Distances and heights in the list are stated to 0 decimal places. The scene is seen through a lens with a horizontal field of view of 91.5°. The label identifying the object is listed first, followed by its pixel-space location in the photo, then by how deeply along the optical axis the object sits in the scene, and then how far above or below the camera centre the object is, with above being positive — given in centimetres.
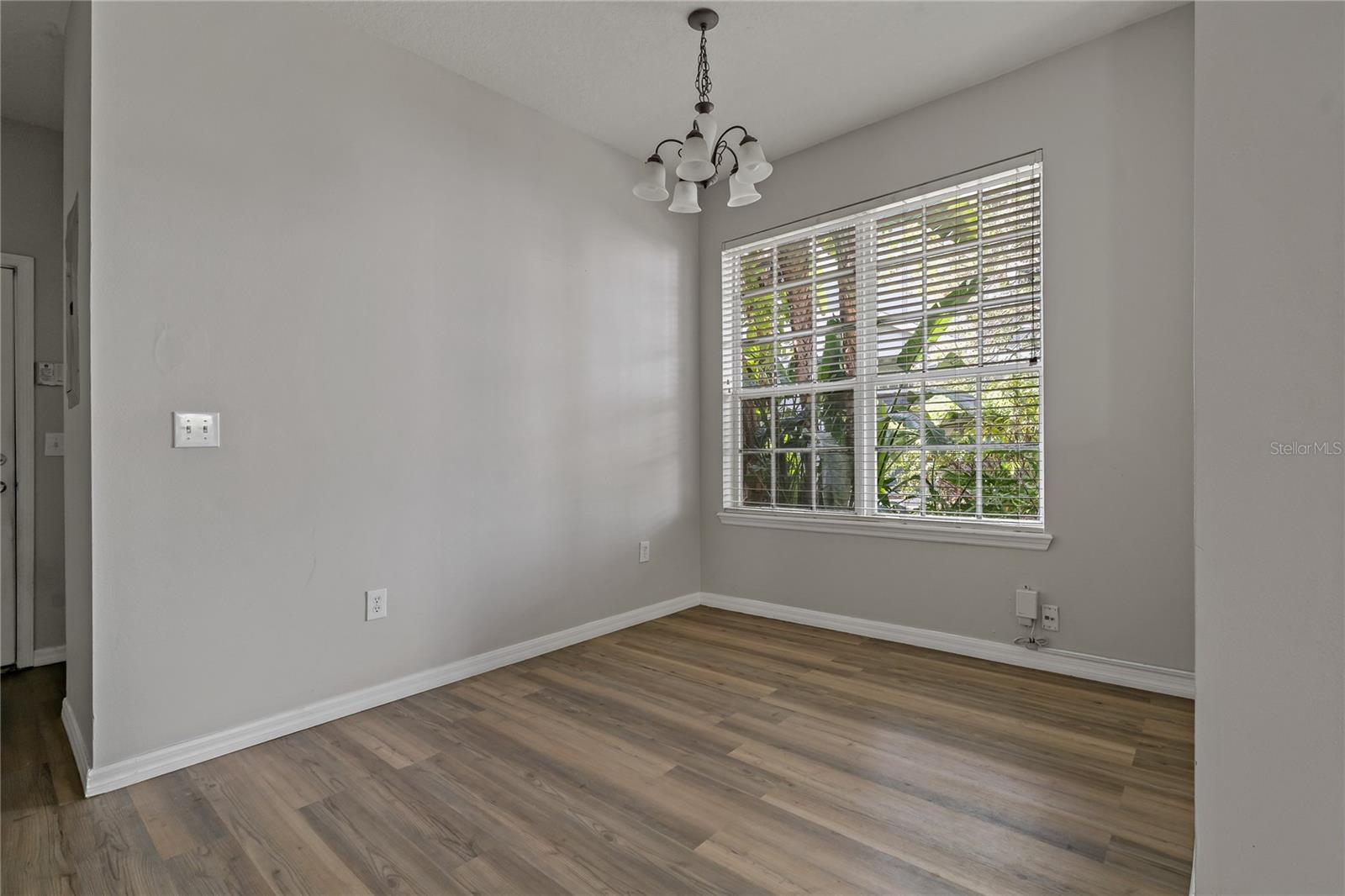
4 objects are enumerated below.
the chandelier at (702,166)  235 +107
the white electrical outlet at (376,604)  258 -62
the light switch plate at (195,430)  210 +6
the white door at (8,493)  310 -21
